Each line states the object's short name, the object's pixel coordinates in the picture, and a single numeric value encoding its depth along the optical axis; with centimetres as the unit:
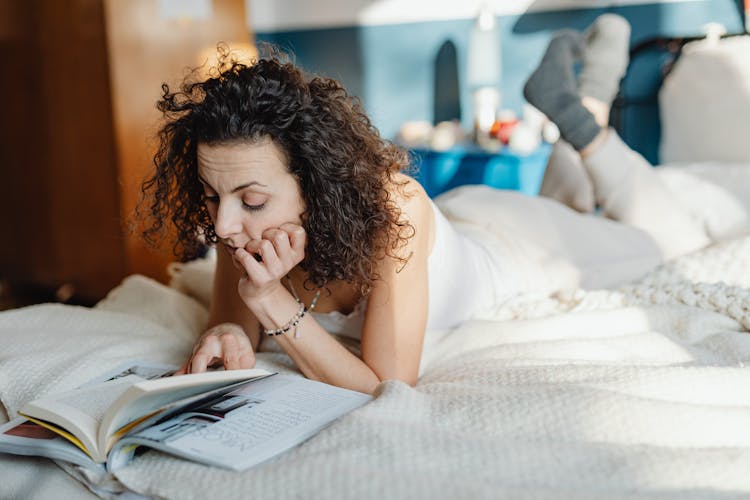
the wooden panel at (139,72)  302
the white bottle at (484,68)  308
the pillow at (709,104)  234
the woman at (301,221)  109
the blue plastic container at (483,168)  291
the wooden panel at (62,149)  309
